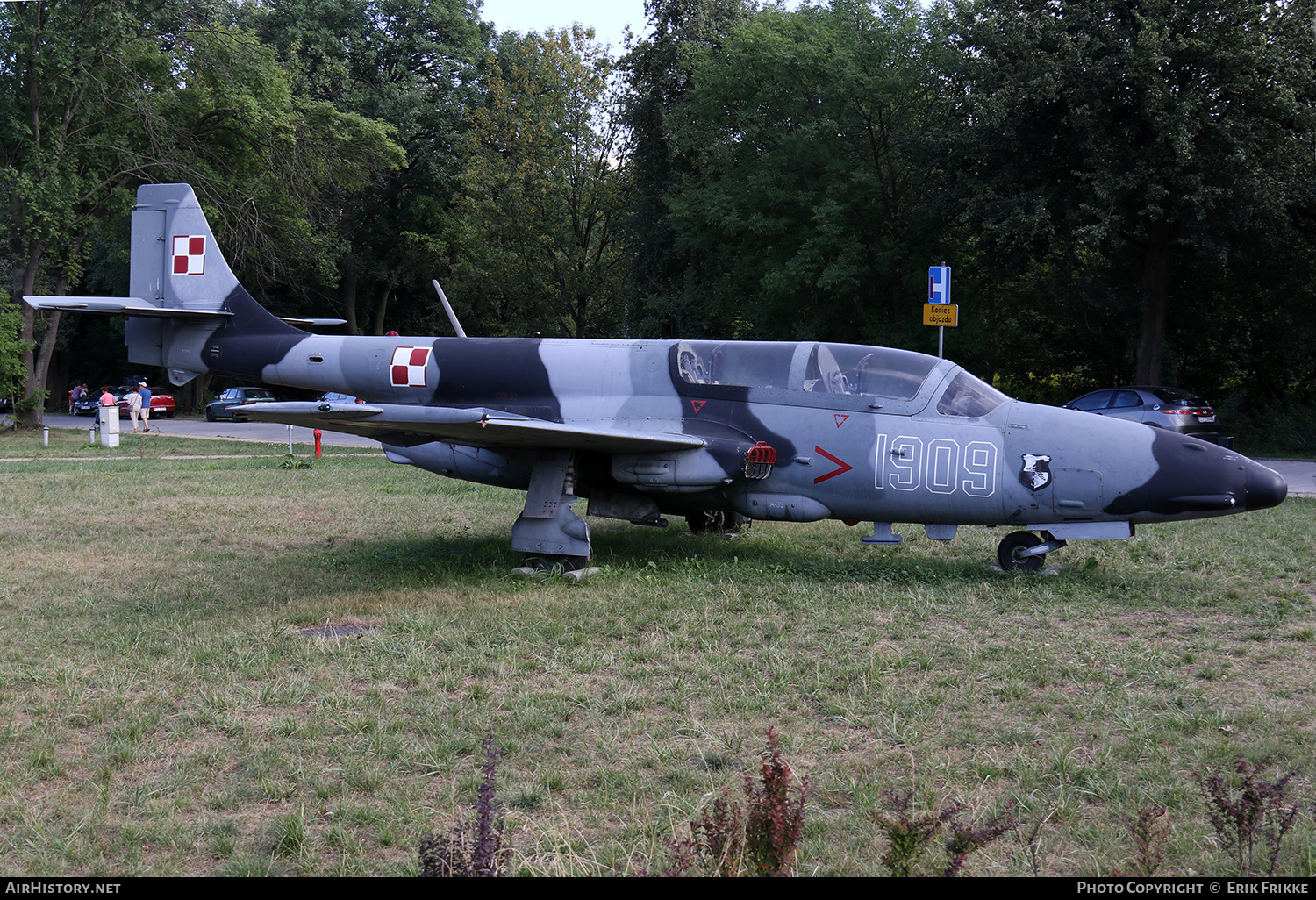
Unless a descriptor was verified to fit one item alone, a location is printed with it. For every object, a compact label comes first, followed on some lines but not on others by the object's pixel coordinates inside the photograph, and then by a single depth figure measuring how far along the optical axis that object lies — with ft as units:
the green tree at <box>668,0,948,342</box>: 83.30
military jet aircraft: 25.57
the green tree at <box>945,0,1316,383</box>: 63.00
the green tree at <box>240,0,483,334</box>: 129.08
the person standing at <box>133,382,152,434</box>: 112.70
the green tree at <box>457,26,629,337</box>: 107.55
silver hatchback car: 62.13
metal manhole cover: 22.47
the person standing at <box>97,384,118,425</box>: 78.77
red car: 140.87
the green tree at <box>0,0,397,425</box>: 86.63
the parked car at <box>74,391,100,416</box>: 156.46
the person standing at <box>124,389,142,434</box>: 94.02
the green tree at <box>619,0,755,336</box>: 99.98
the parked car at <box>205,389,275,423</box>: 122.93
